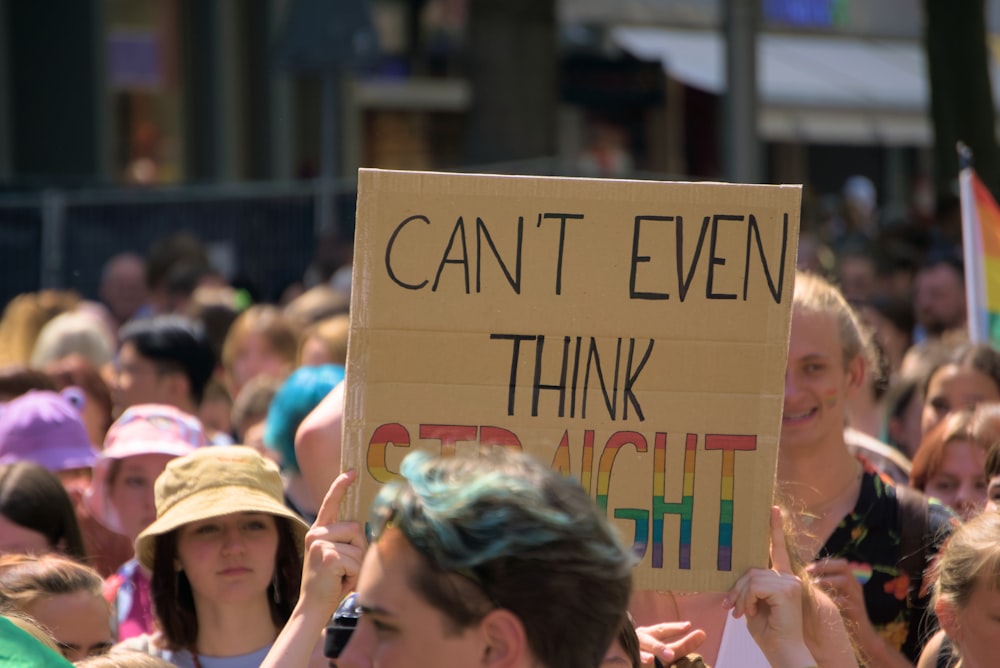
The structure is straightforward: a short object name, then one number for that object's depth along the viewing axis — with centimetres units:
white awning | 5100
